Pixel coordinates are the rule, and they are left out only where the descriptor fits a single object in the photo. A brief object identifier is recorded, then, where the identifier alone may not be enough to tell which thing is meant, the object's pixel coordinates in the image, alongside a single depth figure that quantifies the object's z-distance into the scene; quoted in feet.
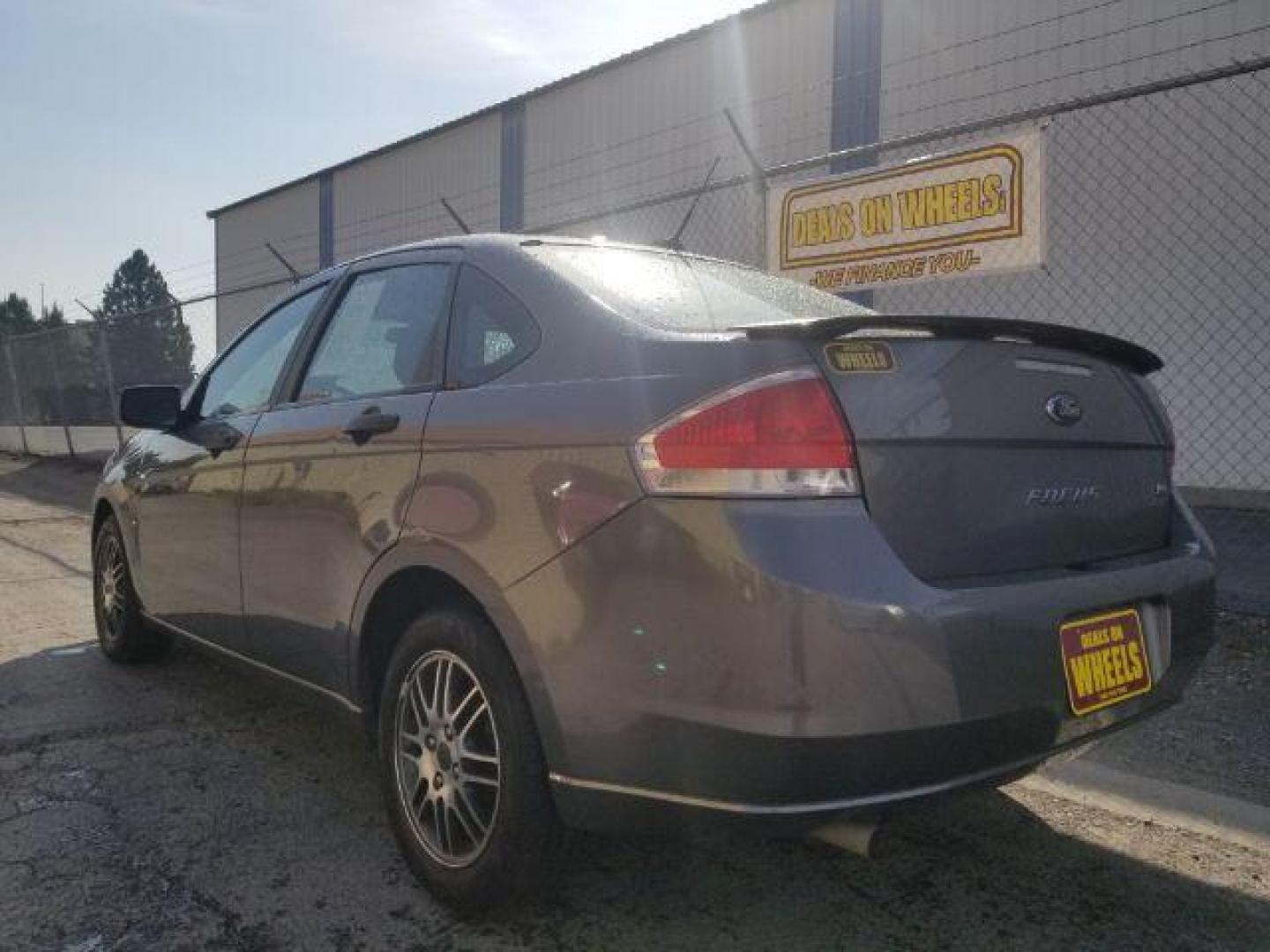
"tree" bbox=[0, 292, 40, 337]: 257.55
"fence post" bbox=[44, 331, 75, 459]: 50.47
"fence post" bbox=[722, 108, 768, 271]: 20.88
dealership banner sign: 18.85
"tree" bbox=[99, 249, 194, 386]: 46.50
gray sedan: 6.07
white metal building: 28.43
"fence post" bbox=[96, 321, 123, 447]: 45.05
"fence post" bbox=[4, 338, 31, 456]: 55.69
